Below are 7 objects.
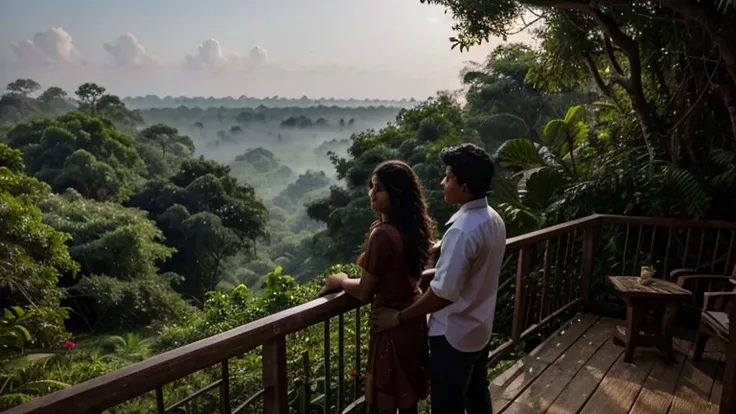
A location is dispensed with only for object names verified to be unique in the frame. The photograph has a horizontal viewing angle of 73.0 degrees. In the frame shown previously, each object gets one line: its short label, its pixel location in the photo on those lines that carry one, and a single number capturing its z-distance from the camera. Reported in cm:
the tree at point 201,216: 1997
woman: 154
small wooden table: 309
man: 154
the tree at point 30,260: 874
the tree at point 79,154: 1945
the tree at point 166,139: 3092
